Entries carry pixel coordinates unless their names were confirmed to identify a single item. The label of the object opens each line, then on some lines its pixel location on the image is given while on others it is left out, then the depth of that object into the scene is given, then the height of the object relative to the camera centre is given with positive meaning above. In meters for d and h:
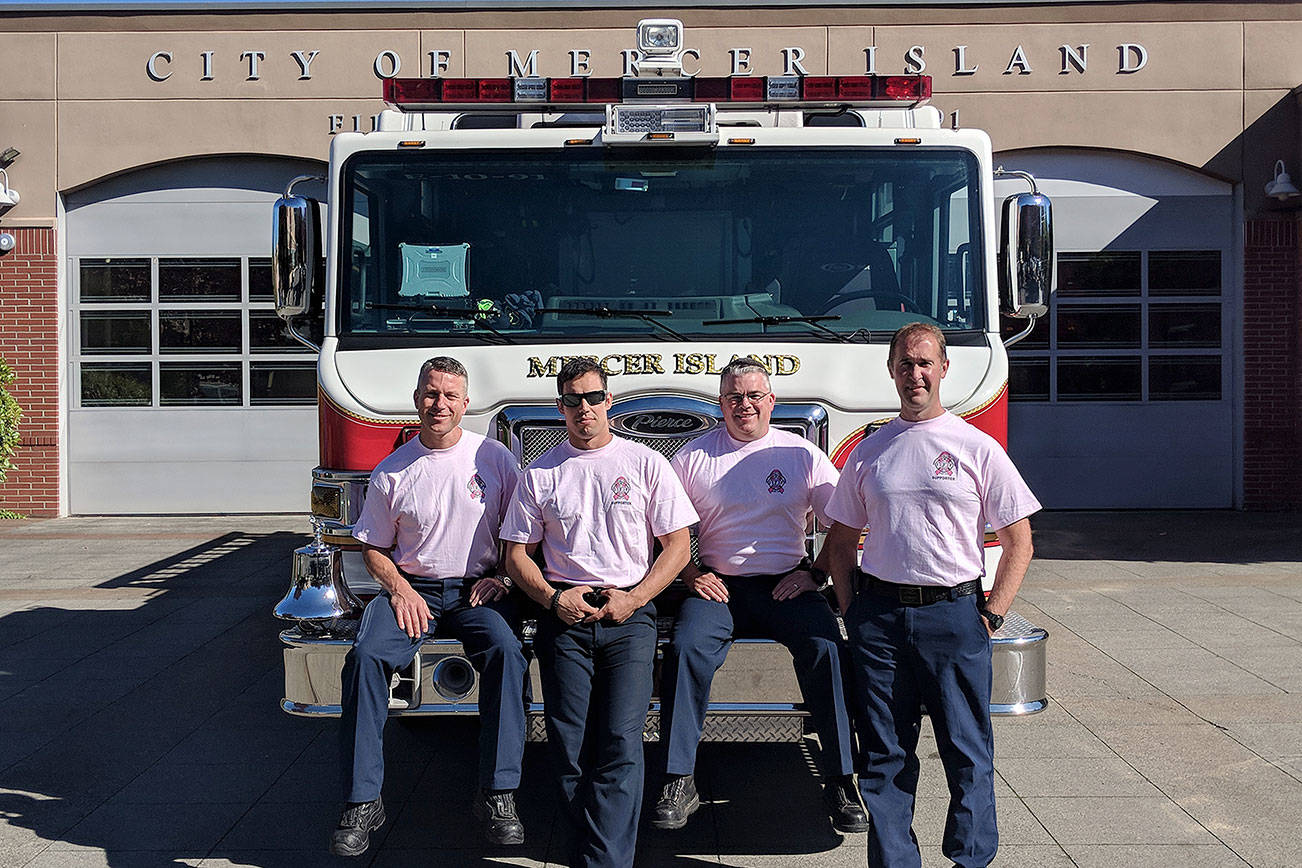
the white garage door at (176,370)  13.75 +0.62
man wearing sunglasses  3.94 -0.49
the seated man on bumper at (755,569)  4.02 -0.48
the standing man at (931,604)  3.77 -0.53
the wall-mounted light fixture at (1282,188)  12.74 +2.35
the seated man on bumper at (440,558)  4.03 -0.45
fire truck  4.67 +0.62
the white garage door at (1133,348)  13.52 +0.82
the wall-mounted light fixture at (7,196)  13.07 +2.38
